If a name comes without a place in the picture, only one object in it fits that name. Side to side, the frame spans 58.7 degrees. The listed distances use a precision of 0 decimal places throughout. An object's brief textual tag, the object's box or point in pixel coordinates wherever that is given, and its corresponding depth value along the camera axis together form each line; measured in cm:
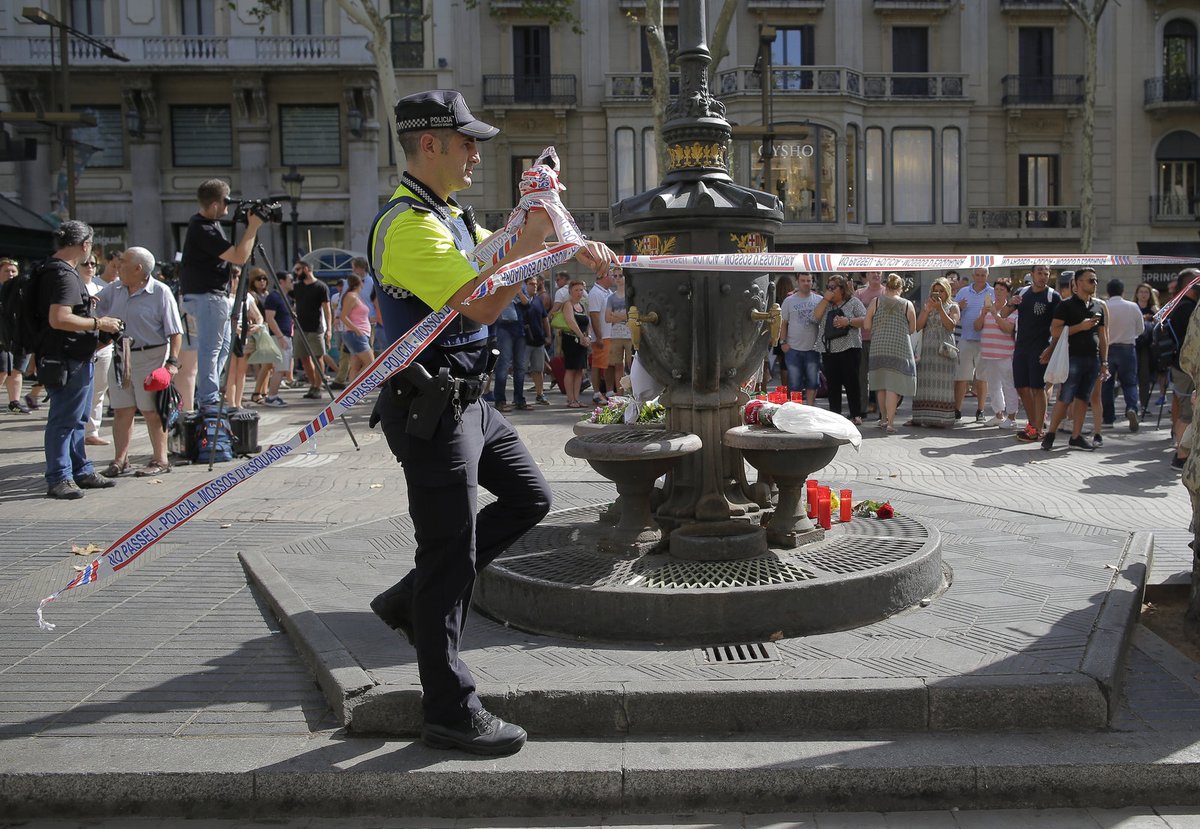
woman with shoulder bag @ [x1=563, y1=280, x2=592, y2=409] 1504
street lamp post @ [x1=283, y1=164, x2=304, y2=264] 2497
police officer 355
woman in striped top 1278
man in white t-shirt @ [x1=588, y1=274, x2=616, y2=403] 1502
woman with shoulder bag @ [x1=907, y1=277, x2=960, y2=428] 1259
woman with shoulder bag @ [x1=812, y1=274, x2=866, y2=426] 1302
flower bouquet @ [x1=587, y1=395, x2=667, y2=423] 600
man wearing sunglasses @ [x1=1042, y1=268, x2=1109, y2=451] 1069
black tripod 935
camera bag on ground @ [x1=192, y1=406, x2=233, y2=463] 963
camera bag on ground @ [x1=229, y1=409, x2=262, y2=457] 992
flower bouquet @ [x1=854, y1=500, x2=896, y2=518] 595
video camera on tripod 864
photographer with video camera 922
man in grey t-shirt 1289
